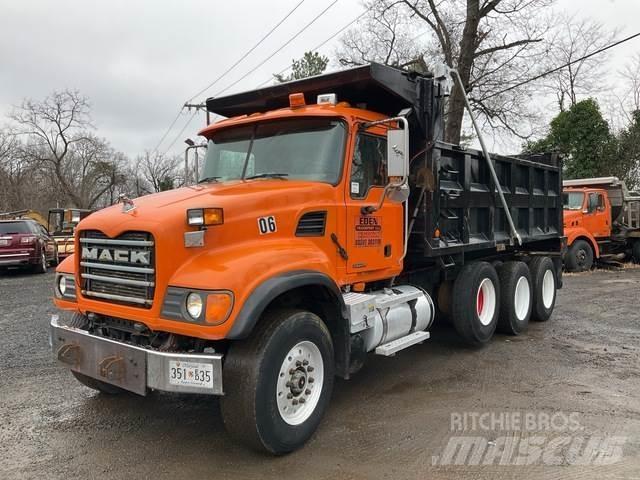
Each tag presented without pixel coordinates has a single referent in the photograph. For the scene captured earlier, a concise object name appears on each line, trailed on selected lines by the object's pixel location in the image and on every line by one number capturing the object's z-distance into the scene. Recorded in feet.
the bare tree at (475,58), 71.20
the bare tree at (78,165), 146.82
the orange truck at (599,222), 50.42
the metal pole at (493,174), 19.06
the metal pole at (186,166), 19.40
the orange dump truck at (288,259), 11.62
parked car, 49.73
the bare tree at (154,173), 178.60
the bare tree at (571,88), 112.47
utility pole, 72.72
